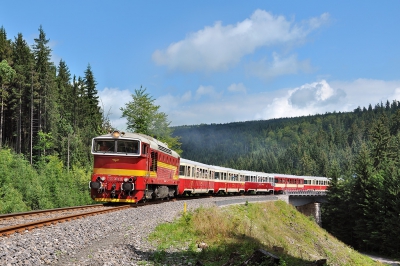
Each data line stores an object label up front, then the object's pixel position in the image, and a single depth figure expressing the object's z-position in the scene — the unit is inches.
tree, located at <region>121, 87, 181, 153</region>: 2000.5
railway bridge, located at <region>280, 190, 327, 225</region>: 2790.6
